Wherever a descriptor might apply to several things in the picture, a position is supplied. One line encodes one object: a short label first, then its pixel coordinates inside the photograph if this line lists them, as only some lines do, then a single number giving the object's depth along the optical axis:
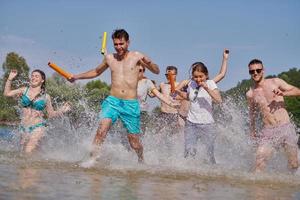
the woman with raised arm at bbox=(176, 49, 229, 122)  8.37
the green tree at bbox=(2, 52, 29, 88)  54.28
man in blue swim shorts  7.01
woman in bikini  8.23
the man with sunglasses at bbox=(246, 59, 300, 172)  7.10
